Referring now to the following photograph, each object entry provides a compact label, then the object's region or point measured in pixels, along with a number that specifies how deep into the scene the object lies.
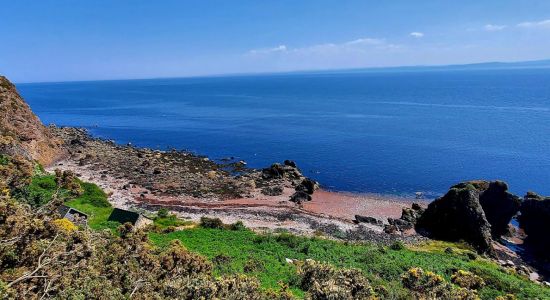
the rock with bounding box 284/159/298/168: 81.75
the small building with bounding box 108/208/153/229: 41.19
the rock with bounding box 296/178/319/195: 69.31
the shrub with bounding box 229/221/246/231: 46.66
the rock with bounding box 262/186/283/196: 68.50
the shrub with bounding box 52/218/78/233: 12.27
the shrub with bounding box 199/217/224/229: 46.38
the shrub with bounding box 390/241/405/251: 43.97
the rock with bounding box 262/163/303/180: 77.62
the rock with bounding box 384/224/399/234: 52.99
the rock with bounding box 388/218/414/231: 55.22
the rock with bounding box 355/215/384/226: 56.91
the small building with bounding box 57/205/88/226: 36.88
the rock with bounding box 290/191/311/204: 65.13
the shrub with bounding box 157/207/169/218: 50.50
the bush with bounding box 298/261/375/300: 11.03
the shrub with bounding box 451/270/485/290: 14.59
